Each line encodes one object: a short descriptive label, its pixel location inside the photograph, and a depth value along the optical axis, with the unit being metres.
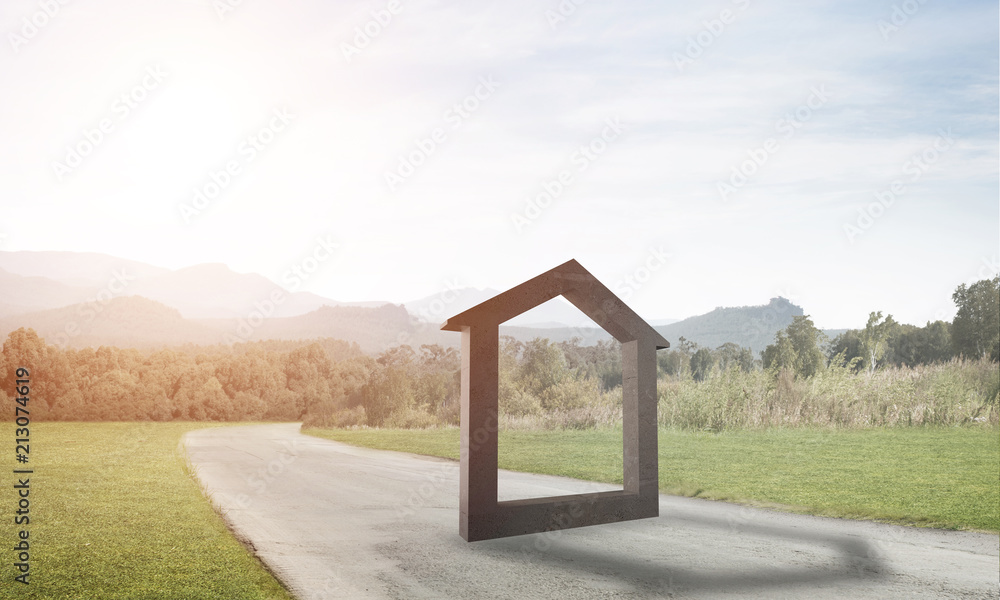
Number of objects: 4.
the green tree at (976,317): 35.88
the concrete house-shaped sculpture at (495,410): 7.52
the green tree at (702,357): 36.15
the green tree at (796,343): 35.97
